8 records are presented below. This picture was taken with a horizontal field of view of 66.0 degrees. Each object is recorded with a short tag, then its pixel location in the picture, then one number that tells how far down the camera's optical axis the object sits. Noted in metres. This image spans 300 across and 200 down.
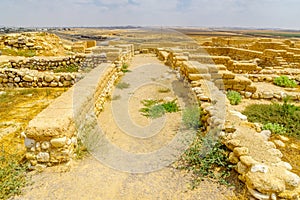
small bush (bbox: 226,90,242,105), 6.45
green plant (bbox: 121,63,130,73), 10.65
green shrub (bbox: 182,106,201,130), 4.74
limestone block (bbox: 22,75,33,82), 7.75
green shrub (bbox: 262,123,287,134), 4.61
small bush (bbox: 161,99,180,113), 5.81
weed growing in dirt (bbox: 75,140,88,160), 3.64
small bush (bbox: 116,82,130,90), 8.13
